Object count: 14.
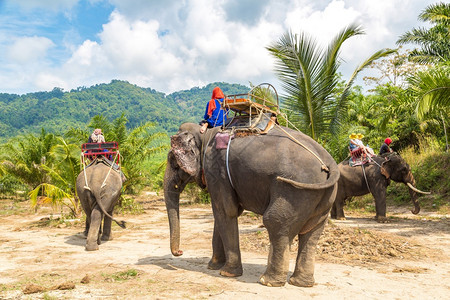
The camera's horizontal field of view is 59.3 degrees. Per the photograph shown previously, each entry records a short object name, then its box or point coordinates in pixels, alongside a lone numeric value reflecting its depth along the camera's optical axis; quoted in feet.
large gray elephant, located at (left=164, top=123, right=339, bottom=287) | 16.19
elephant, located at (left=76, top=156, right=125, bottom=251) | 27.93
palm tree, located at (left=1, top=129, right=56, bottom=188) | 65.21
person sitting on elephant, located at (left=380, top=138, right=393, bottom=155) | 43.61
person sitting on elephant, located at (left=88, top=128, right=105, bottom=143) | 33.21
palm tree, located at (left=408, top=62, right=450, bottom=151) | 33.14
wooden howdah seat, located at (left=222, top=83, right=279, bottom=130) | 18.86
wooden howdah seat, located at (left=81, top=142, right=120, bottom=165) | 31.76
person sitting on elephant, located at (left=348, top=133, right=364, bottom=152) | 40.83
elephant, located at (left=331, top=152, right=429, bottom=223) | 39.32
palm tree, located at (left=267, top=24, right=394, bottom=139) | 31.45
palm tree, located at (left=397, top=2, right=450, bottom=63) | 64.56
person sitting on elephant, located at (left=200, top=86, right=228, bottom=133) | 20.93
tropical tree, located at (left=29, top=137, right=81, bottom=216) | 44.34
